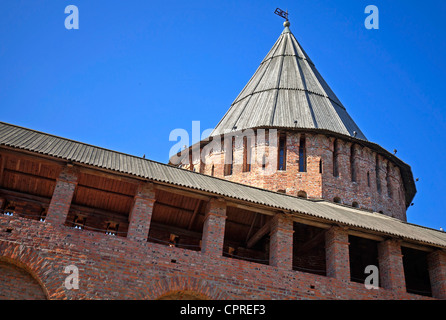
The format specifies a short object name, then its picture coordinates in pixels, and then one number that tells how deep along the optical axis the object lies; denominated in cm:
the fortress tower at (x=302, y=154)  2119
